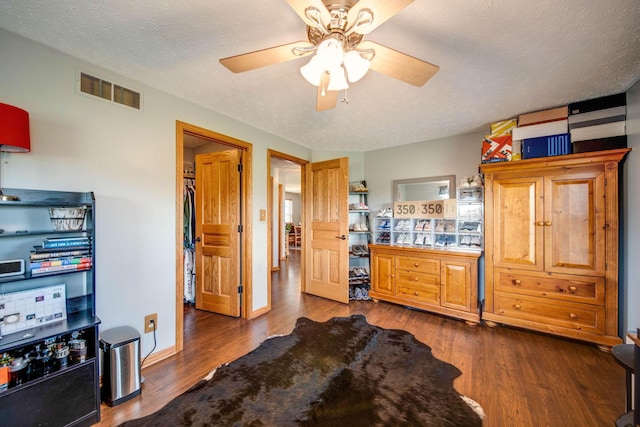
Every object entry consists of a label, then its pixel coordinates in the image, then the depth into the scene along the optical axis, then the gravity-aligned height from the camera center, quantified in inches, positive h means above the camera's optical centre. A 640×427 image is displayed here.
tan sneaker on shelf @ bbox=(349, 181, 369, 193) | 161.9 +15.8
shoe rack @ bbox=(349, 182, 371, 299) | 153.6 -20.5
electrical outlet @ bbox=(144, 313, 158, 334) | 85.6 -37.2
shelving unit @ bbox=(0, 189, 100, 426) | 53.3 -25.6
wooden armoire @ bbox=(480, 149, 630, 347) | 93.0 -13.7
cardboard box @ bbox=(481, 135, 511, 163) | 111.2 +27.6
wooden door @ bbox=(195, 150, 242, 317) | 124.6 -10.0
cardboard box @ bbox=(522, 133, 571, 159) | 100.5 +26.0
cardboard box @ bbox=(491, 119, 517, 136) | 112.0 +37.3
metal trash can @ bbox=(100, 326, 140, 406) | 67.5 -41.5
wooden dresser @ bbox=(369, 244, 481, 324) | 117.3 -34.1
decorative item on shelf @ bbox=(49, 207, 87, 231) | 63.2 -1.1
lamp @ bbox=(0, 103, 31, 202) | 52.7 +17.8
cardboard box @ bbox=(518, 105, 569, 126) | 101.1 +38.5
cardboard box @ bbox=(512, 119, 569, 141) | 101.6 +33.1
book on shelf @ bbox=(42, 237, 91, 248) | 60.8 -6.9
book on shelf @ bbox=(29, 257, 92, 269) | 58.4 -11.6
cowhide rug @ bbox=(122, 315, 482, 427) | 62.2 -50.5
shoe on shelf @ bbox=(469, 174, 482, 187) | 121.8 +14.3
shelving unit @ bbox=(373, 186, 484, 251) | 125.0 -9.0
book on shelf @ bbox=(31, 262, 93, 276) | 57.8 -13.0
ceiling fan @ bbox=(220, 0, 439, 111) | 42.3 +32.5
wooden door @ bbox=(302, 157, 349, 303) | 143.3 -10.9
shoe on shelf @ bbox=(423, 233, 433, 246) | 136.2 -14.9
